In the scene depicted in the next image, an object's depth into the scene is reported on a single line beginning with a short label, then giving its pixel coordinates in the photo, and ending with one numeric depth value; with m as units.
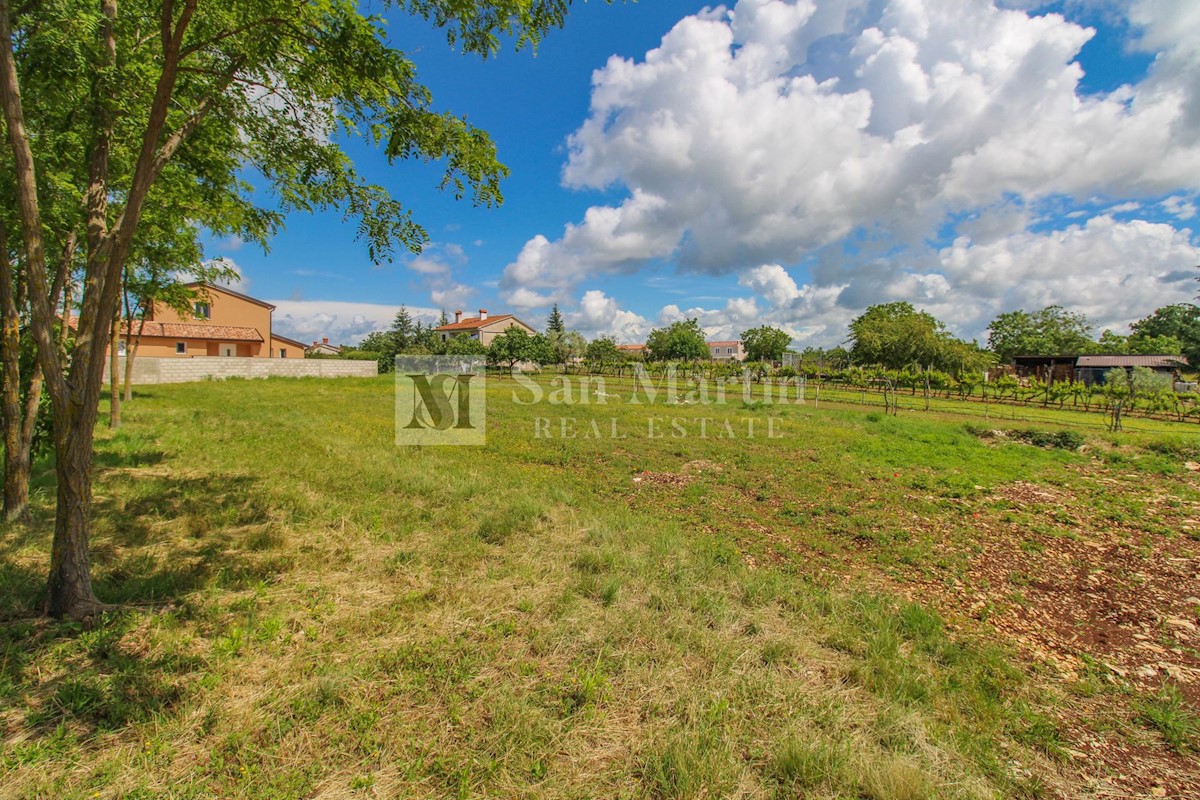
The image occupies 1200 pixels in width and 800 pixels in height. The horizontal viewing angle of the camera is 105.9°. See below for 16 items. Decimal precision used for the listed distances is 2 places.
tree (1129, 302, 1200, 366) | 34.53
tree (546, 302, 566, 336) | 59.18
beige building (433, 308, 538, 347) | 61.06
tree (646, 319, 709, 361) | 58.03
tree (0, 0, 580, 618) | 2.72
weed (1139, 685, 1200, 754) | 2.46
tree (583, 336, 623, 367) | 50.80
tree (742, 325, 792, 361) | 60.03
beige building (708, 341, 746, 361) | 90.12
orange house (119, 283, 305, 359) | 28.28
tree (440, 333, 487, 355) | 45.33
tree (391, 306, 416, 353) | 47.69
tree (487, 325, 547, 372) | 45.53
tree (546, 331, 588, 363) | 49.84
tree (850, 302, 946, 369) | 33.06
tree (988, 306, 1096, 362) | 50.69
